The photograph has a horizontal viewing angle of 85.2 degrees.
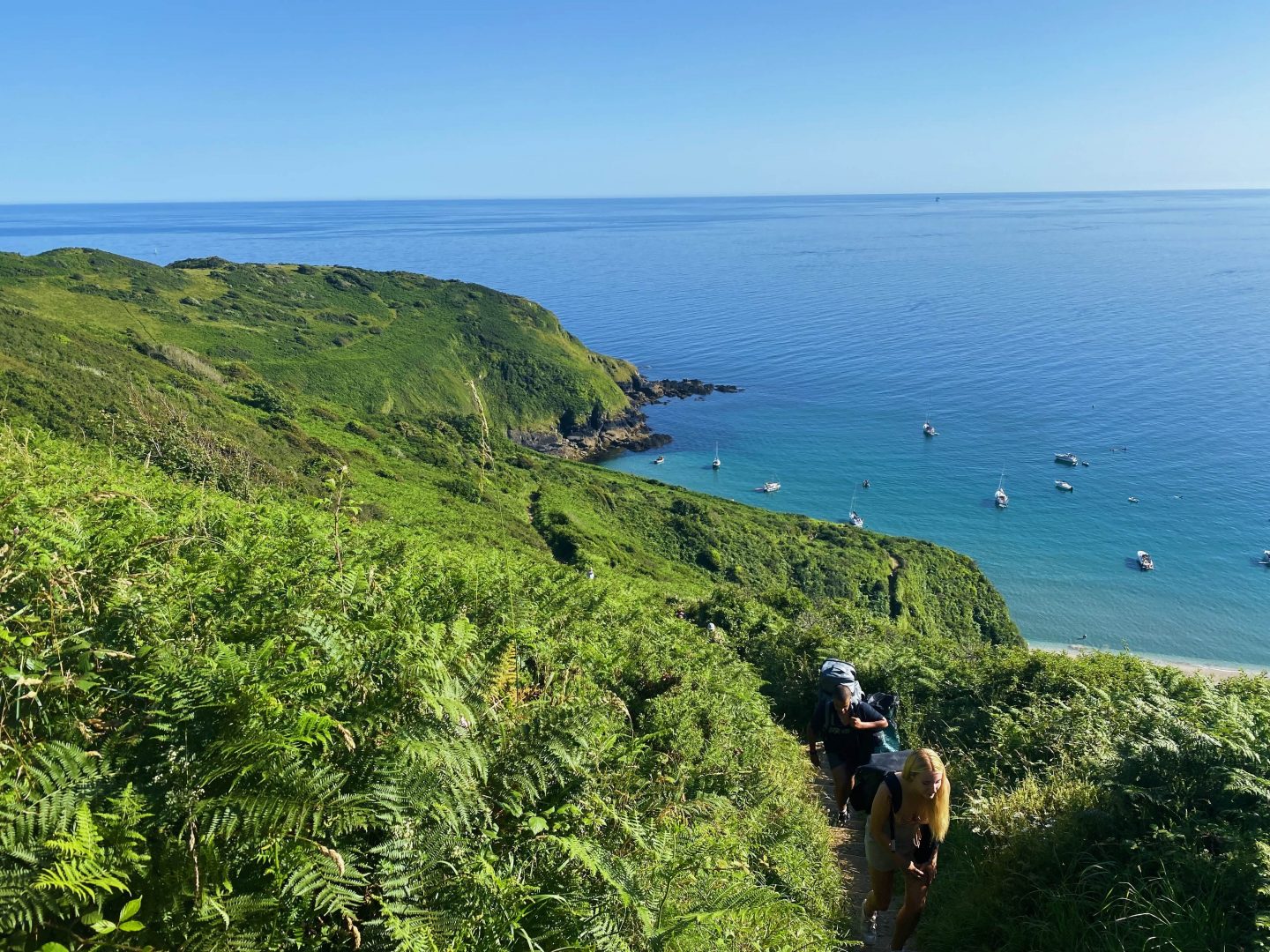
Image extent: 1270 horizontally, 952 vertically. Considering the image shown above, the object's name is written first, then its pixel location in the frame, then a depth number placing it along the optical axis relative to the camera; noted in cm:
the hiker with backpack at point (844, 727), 669
